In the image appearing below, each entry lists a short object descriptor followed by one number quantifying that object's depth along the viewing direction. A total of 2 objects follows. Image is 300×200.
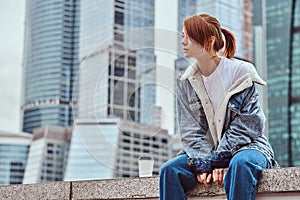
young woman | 2.26
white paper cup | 2.76
